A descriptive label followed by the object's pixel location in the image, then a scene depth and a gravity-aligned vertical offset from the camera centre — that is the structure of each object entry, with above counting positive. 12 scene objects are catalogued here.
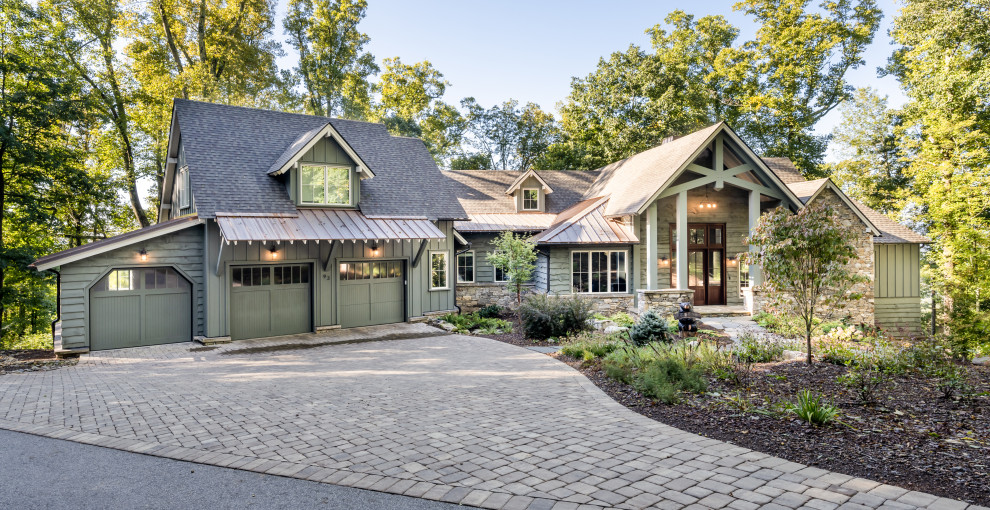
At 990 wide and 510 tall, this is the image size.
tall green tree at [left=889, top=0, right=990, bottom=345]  19.27 +4.47
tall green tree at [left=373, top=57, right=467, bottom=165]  32.47 +10.16
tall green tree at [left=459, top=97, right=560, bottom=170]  35.72 +8.66
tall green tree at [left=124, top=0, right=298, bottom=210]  23.86 +10.04
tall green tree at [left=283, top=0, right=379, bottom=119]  29.50 +11.84
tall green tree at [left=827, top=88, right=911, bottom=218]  27.84 +5.52
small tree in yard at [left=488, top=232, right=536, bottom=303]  17.38 -0.02
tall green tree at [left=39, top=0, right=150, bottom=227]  19.59 +8.17
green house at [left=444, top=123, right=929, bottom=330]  17.53 +0.56
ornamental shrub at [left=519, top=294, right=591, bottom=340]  13.68 -1.60
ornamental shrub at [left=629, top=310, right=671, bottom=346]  12.09 -1.77
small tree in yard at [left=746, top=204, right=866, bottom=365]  8.74 +0.02
